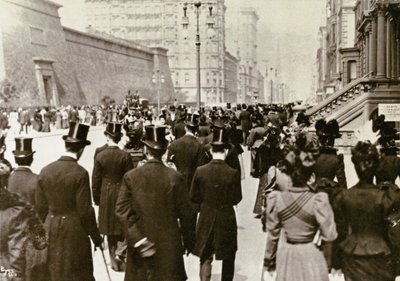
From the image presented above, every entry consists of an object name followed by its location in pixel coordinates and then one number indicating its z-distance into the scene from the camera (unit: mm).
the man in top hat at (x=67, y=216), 6250
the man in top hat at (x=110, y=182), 8758
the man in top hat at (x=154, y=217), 6105
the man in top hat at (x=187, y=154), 9914
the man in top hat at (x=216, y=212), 7164
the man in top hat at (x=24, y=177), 6762
